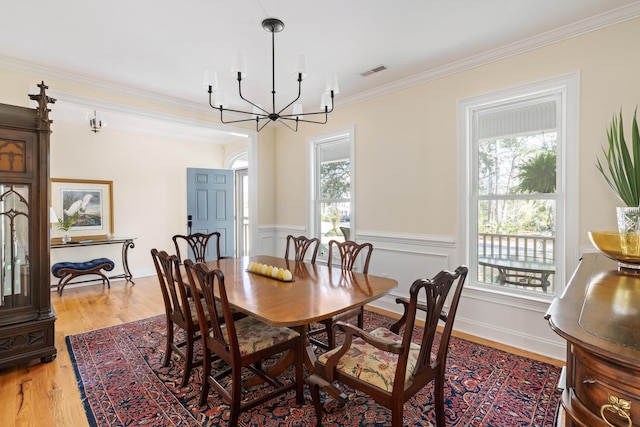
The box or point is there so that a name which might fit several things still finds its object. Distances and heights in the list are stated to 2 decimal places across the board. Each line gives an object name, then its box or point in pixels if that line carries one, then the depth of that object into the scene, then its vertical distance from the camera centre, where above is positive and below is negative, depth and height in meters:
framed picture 4.93 +0.11
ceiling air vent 3.30 +1.50
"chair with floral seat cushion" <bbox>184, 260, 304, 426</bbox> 1.76 -0.82
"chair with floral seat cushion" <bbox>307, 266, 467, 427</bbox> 1.45 -0.81
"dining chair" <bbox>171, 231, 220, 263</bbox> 3.48 -0.38
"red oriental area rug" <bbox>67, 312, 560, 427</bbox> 1.89 -1.25
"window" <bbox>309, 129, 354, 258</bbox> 4.39 +0.34
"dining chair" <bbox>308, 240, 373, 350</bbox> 2.51 -0.79
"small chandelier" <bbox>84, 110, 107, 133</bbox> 4.26 +1.26
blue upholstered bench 4.55 -0.85
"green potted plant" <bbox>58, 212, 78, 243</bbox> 4.79 -0.22
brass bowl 1.55 -0.19
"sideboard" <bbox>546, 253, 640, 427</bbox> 0.75 -0.36
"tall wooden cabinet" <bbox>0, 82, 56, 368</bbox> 2.40 -0.18
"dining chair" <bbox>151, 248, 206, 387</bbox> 2.16 -0.79
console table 4.71 -0.49
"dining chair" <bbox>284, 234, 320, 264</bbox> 3.36 -0.39
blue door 5.95 +0.16
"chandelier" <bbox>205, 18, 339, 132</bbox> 2.20 +0.98
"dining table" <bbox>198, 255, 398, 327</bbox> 1.73 -0.55
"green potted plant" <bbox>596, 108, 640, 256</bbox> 1.57 +0.22
